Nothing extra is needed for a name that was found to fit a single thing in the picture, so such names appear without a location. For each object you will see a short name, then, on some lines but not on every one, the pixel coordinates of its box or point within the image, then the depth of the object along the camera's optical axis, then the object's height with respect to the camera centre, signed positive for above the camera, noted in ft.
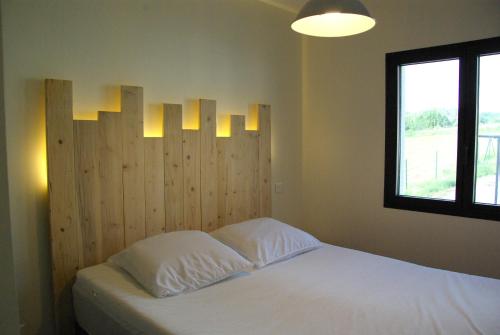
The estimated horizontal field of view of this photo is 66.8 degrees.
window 8.79 +0.47
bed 5.56 -2.38
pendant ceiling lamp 5.96 +2.13
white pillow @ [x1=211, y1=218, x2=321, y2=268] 7.92 -2.03
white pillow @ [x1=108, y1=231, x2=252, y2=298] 6.48 -2.10
